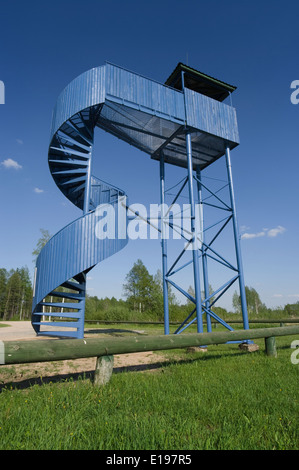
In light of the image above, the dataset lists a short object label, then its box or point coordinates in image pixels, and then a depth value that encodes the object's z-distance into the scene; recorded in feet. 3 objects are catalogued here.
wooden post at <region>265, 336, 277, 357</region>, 20.39
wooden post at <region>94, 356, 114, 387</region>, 12.34
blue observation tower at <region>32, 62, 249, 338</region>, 26.48
